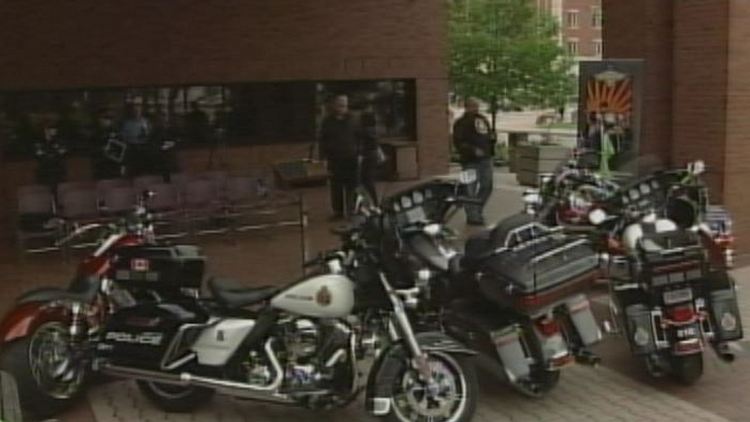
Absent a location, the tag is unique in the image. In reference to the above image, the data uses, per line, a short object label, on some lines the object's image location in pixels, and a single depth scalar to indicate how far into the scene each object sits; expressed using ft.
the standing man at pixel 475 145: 41.63
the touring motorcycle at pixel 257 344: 17.37
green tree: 112.98
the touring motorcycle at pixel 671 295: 19.83
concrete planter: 59.52
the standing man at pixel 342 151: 43.04
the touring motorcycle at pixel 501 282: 17.97
